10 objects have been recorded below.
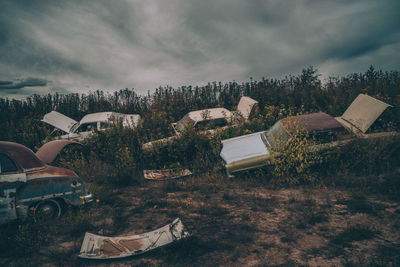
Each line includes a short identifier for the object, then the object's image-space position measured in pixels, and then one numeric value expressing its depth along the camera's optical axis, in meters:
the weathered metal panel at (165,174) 6.63
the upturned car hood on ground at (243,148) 6.12
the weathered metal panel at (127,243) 3.34
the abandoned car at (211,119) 8.11
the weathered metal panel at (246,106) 9.23
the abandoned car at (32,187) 3.63
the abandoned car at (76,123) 9.68
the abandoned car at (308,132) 5.97
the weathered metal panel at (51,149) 6.70
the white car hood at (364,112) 6.30
